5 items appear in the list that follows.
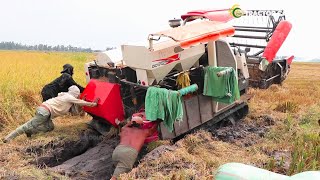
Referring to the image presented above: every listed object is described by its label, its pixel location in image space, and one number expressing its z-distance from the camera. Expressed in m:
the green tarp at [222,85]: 7.23
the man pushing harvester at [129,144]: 6.02
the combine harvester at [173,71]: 6.77
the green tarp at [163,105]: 6.38
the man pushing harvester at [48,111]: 7.44
